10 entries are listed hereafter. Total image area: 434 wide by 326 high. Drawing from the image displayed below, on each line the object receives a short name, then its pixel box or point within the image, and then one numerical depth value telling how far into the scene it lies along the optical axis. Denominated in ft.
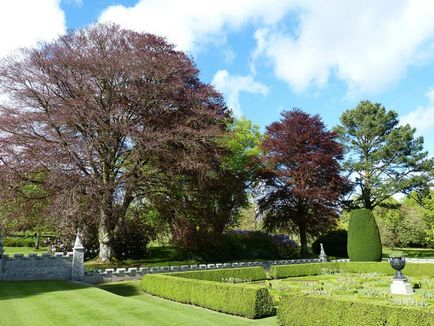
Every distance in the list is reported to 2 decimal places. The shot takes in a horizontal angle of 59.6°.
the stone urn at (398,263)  50.65
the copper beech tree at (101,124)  67.72
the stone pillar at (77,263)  58.29
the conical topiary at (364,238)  84.48
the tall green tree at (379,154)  127.95
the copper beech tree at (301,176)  105.09
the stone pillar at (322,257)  93.52
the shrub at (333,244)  114.93
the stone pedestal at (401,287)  48.67
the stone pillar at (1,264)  53.11
